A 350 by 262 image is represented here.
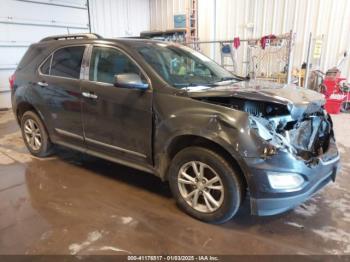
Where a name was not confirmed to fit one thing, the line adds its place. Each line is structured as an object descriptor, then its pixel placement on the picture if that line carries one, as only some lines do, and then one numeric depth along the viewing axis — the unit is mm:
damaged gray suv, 2156
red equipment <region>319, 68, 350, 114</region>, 6848
